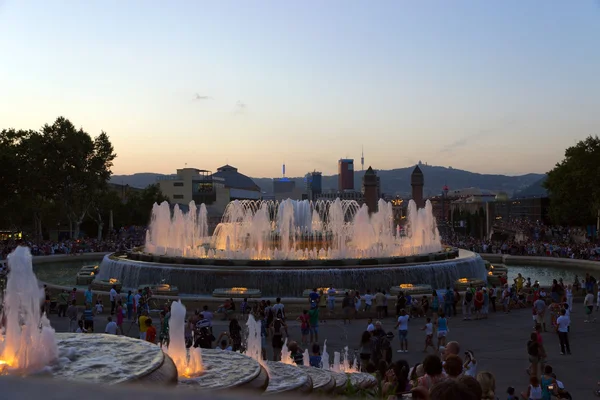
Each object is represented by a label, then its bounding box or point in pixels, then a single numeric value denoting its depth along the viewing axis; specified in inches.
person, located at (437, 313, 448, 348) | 589.0
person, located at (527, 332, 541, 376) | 475.8
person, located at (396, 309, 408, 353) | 594.5
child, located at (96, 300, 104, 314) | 820.6
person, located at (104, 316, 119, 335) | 593.0
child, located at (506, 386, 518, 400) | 355.1
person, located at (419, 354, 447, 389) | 248.5
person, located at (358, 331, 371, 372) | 514.3
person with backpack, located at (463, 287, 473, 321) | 797.7
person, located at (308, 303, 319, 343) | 649.0
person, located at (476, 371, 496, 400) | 283.8
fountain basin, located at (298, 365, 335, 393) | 316.6
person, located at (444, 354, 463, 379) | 243.4
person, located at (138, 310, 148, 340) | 604.1
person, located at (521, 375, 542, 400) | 379.9
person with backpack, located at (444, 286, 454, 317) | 789.9
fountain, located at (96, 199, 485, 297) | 948.0
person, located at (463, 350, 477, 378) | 406.0
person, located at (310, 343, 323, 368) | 489.4
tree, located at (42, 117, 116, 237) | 2087.8
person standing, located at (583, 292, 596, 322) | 733.9
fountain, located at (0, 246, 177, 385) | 234.7
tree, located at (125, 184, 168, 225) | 2933.1
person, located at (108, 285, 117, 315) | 819.9
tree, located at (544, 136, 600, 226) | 2229.3
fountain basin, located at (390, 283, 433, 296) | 877.2
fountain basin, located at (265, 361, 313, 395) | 281.6
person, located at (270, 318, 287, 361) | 571.8
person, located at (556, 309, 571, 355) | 568.4
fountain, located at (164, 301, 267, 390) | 256.5
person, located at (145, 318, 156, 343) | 563.5
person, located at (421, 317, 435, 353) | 592.2
